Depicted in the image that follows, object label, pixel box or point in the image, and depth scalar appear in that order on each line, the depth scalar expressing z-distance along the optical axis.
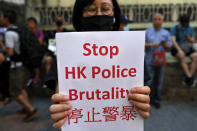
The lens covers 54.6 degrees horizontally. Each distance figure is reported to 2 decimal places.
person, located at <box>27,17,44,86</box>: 3.98
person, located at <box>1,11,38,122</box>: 3.24
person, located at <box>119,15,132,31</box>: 3.41
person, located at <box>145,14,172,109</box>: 3.61
